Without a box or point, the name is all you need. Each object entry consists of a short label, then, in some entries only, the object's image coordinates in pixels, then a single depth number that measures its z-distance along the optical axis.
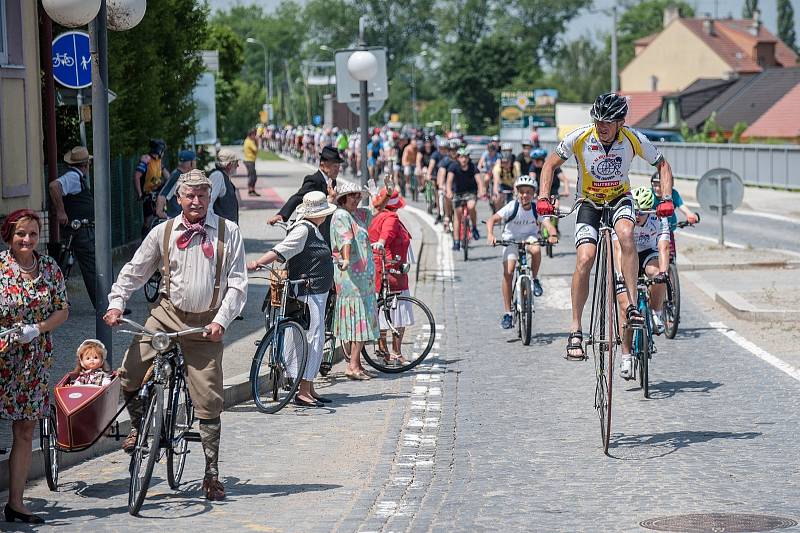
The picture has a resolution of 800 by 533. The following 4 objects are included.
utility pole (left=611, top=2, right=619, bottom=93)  56.71
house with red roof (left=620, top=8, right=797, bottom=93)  112.94
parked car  58.62
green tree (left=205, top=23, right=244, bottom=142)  41.59
